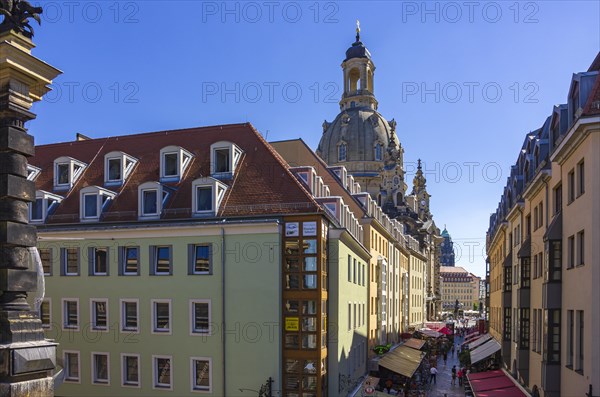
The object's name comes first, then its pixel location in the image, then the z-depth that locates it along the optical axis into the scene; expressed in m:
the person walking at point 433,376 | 44.56
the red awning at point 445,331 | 72.41
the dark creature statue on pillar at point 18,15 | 9.14
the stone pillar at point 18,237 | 8.78
